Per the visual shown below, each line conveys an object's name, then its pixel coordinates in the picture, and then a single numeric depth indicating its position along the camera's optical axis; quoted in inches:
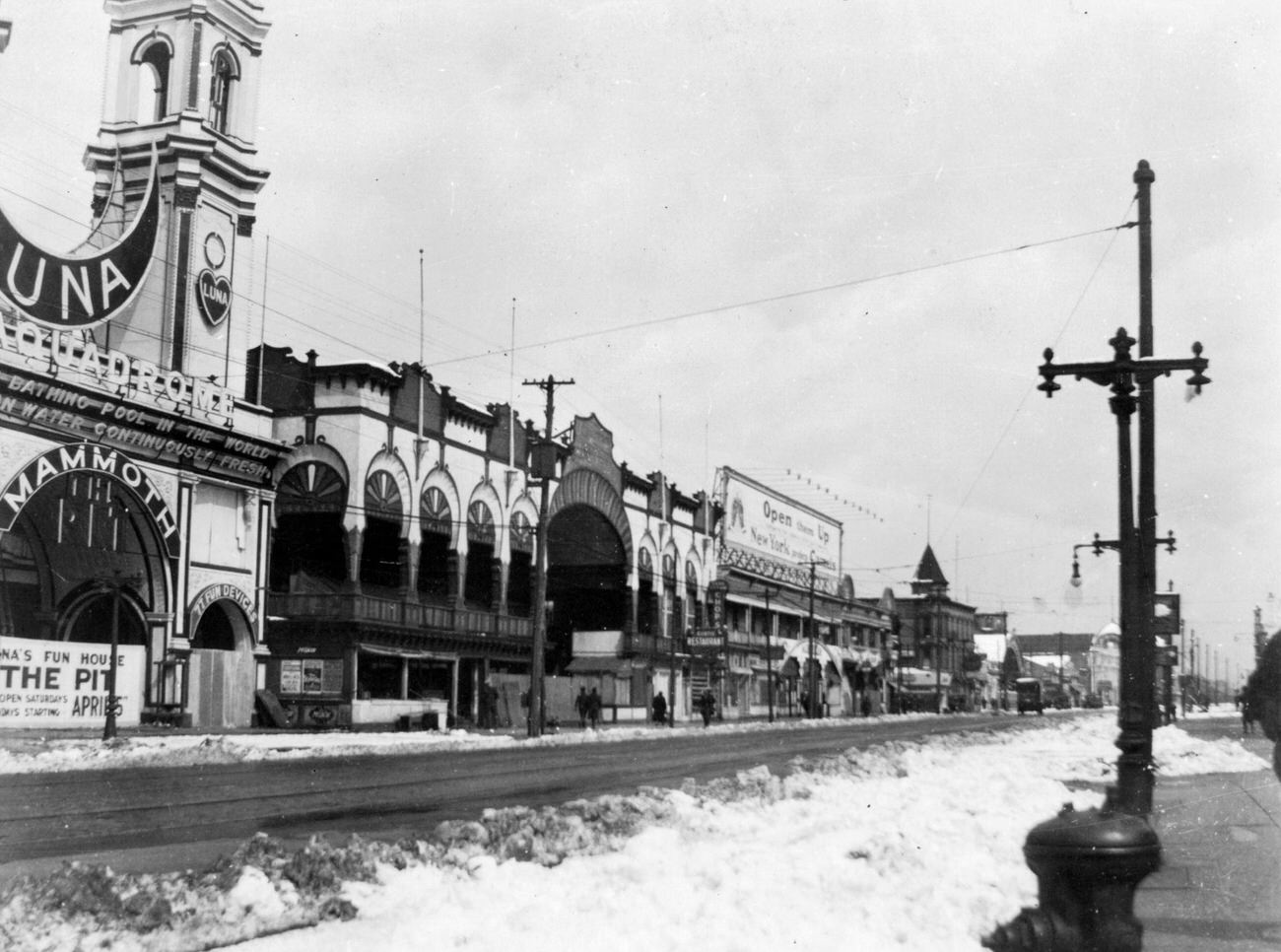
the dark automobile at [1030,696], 3735.2
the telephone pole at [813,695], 2787.9
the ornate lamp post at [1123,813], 193.6
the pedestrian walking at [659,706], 2033.3
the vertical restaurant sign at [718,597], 2659.9
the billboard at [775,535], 2928.2
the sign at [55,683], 1115.3
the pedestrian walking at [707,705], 2020.2
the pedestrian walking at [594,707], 1782.7
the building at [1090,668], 6451.8
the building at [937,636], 4992.6
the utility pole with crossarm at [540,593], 1424.7
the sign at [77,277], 1188.5
